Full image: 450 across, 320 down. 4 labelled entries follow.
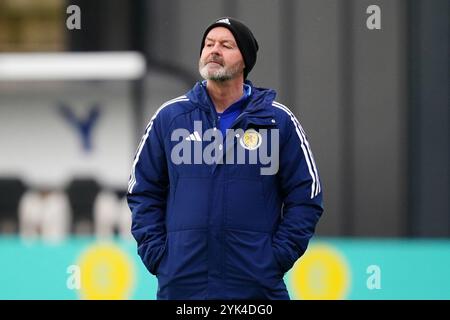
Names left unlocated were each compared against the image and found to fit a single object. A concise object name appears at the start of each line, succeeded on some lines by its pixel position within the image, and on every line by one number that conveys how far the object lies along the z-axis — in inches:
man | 281.0
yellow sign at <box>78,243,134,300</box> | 394.9
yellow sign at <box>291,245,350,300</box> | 391.2
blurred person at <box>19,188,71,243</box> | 395.9
